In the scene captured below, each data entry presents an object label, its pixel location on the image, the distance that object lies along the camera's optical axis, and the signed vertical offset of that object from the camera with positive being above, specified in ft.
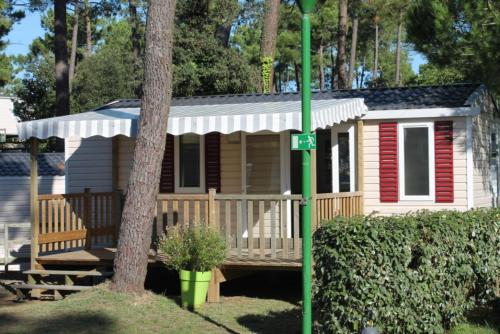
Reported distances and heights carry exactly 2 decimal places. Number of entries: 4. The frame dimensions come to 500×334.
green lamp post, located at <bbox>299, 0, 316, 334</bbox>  22.89 +0.61
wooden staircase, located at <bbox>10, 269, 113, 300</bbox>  37.19 -4.79
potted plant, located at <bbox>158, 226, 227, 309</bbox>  33.50 -3.02
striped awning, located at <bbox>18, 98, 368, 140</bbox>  34.55 +3.46
